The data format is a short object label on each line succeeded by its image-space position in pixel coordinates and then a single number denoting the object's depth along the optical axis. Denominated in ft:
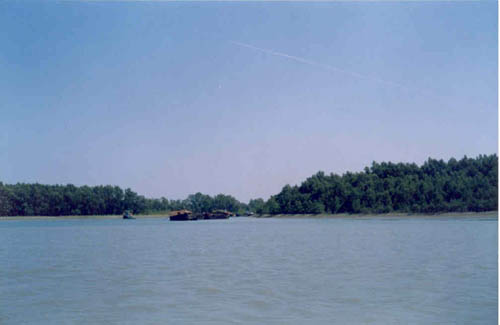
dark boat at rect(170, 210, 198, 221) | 558.56
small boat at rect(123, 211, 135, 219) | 613.35
